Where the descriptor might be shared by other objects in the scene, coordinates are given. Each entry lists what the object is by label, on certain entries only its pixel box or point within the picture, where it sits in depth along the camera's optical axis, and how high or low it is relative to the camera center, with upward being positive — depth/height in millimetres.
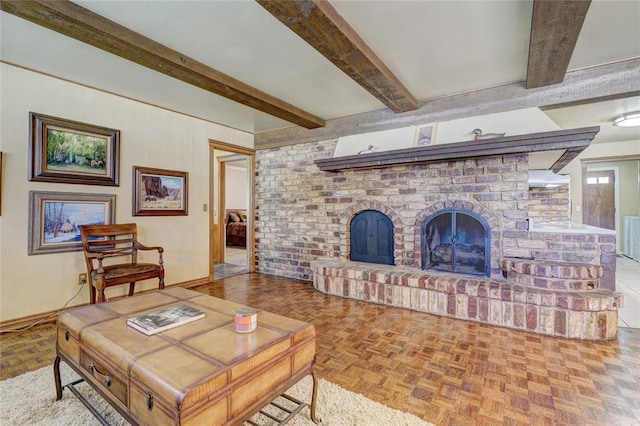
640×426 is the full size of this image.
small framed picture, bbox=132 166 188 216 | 3674 +293
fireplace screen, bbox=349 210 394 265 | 3975 -322
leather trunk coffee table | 1088 -619
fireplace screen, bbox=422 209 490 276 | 3361 -328
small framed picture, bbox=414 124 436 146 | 3492 +943
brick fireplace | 2666 -350
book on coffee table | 1503 -562
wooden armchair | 2883 -474
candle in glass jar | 1485 -538
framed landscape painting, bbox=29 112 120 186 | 2885 +655
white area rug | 1532 -1054
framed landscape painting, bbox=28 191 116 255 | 2883 -27
